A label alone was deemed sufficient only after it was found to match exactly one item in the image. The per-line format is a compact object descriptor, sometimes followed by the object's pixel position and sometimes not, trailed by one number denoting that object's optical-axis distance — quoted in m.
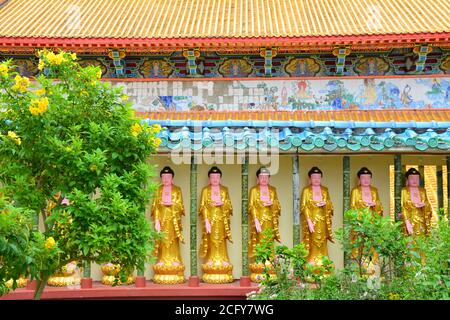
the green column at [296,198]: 9.29
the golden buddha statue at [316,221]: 9.69
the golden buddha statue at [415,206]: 9.58
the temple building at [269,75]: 10.07
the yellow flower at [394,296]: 5.98
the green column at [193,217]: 9.39
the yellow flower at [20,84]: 5.81
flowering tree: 5.58
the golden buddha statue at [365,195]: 9.69
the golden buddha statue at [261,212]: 9.64
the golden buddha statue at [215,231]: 9.65
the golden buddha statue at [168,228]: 9.59
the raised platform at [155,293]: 9.20
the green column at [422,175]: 10.30
